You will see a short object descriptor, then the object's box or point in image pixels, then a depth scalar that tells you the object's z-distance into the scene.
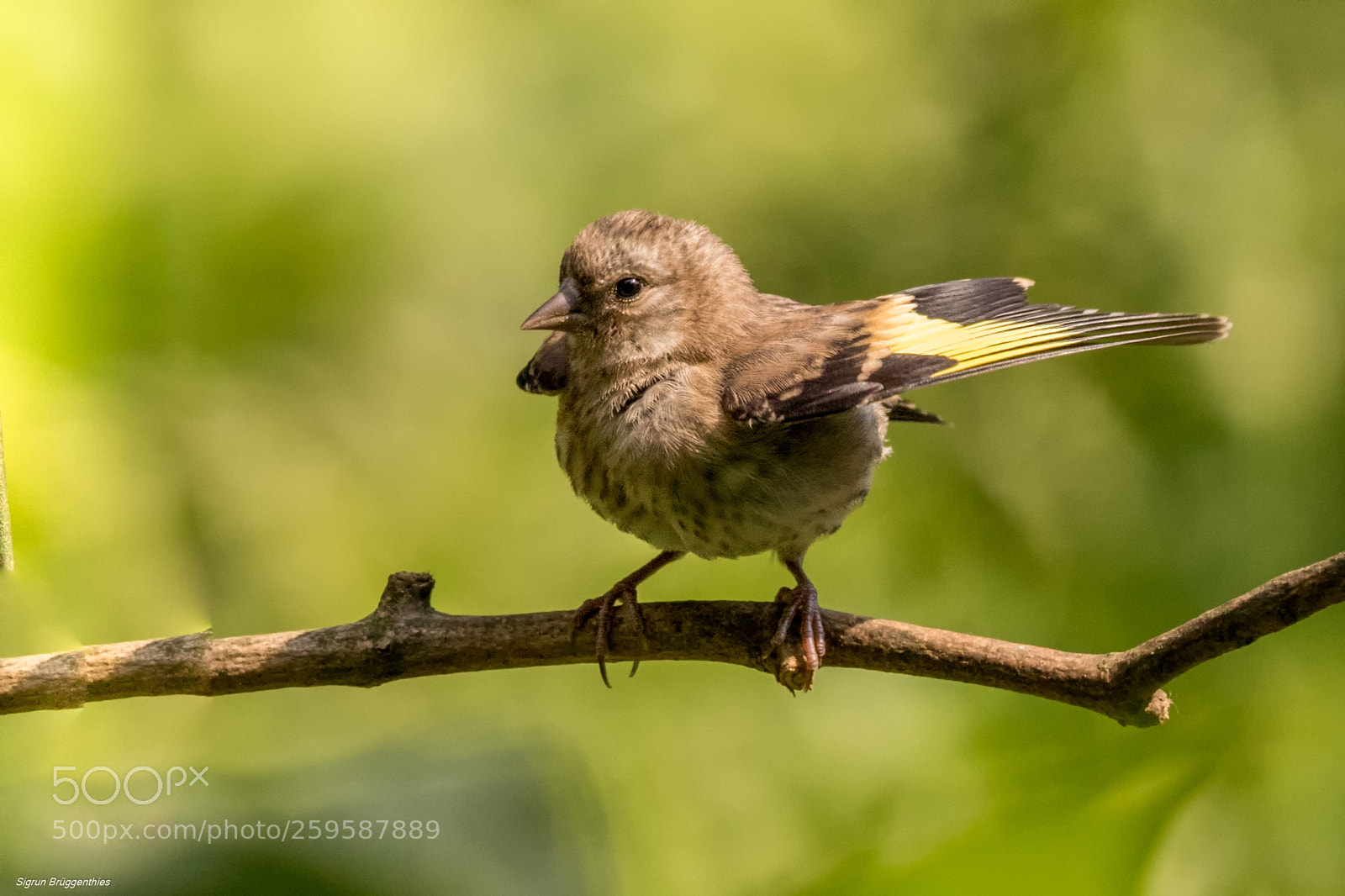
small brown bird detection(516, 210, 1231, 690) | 3.71
